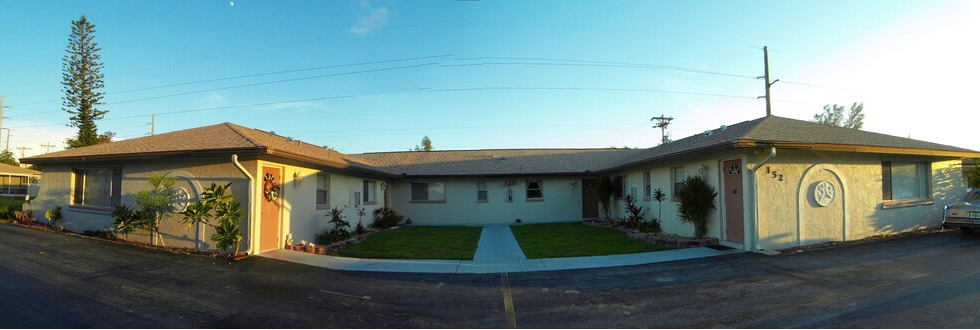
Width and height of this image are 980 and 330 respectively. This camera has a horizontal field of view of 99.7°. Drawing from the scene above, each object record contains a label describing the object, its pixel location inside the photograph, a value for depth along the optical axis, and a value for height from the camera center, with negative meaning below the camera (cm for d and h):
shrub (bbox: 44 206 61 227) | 1239 -84
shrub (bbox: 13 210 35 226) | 1301 -95
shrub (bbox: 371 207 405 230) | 1713 -137
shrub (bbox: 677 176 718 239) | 1107 -46
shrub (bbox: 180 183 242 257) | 898 -60
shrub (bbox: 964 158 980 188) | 1723 +41
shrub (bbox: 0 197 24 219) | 1405 -71
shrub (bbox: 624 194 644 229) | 1484 -104
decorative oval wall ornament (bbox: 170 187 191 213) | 995 -30
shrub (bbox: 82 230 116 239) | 1079 -124
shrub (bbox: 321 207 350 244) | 1229 -131
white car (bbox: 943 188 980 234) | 1026 -74
